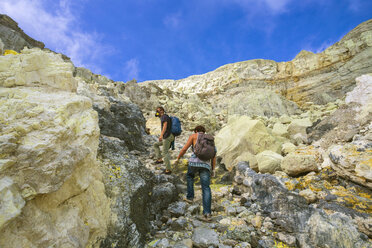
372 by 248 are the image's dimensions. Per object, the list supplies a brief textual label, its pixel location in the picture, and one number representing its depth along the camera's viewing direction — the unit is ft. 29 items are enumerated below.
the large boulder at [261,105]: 73.51
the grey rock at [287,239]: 10.55
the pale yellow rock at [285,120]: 51.08
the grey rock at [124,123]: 27.09
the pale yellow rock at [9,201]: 5.06
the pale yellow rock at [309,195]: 13.55
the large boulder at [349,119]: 21.49
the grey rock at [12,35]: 65.57
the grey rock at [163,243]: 9.88
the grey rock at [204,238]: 10.34
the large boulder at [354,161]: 13.21
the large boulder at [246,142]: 26.27
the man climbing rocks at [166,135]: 20.54
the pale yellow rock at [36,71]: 9.39
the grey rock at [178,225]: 11.63
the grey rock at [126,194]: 9.21
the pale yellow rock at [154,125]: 41.91
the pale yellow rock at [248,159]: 21.62
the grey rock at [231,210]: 13.83
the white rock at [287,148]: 26.13
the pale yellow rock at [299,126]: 32.94
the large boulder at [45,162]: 5.81
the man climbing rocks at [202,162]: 14.01
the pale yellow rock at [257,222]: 12.15
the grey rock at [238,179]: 18.37
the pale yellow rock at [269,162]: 19.88
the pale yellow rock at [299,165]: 17.95
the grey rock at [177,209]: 13.25
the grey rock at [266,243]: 10.32
